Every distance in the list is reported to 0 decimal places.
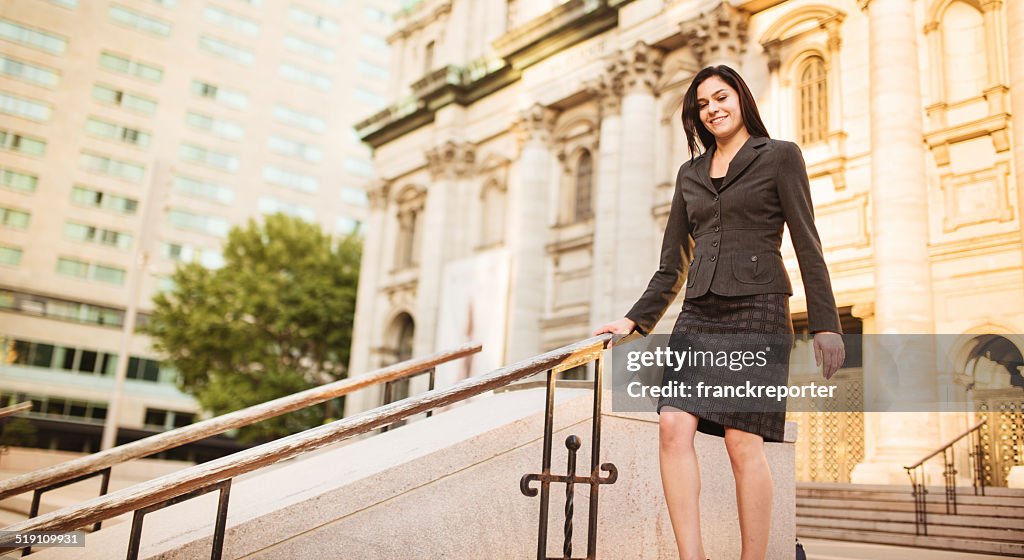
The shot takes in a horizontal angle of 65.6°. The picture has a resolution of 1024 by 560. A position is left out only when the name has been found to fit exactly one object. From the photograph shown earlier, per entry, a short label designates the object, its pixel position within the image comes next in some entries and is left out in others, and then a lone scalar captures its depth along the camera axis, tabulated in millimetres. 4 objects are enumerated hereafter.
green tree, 31000
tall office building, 44406
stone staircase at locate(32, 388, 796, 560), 3389
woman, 2936
